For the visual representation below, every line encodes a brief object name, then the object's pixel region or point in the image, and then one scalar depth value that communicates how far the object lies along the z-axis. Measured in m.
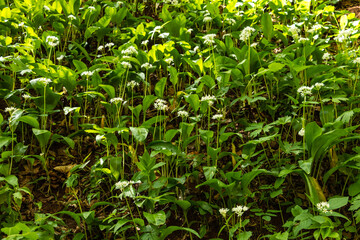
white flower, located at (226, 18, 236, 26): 4.36
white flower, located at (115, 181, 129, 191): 2.52
